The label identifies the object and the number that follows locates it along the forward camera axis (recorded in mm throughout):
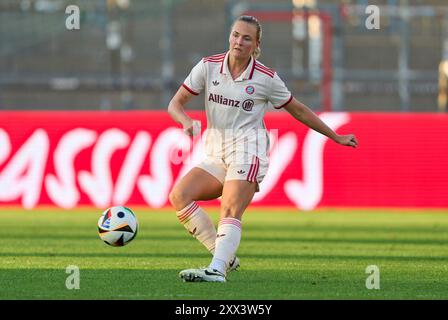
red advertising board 19281
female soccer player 9289
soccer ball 10250
